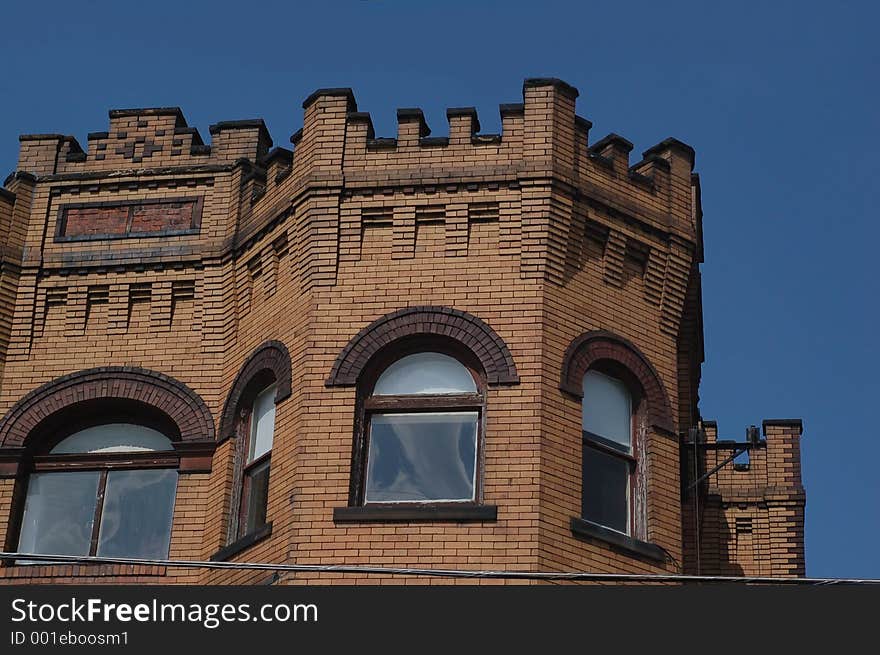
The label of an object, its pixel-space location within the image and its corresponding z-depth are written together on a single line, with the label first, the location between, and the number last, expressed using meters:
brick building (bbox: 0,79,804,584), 18.61
